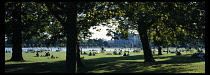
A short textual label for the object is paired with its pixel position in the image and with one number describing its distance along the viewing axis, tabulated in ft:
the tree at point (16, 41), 88.60
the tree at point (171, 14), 48.08
